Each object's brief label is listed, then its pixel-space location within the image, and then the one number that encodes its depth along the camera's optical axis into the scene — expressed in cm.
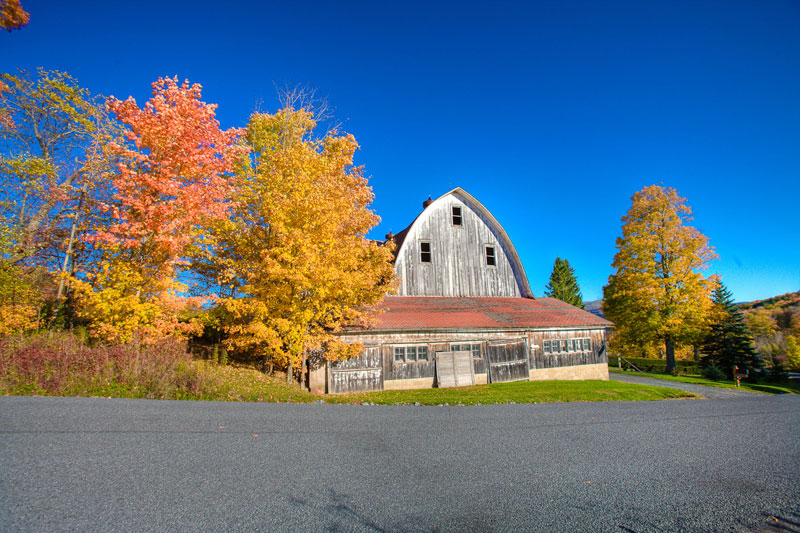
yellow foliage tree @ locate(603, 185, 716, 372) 2317
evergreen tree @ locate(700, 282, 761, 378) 2456
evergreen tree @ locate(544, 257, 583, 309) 4453
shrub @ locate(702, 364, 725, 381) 2298
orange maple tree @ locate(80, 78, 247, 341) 1084
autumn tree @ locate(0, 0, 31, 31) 1239
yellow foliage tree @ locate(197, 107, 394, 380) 1214
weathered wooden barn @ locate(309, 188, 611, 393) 1606
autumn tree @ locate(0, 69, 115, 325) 1268
